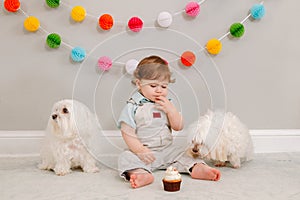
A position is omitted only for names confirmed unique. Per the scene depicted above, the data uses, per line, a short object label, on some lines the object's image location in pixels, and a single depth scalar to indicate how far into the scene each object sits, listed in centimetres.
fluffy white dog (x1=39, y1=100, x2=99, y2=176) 177
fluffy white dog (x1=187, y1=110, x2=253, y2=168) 183
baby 177
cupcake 152
